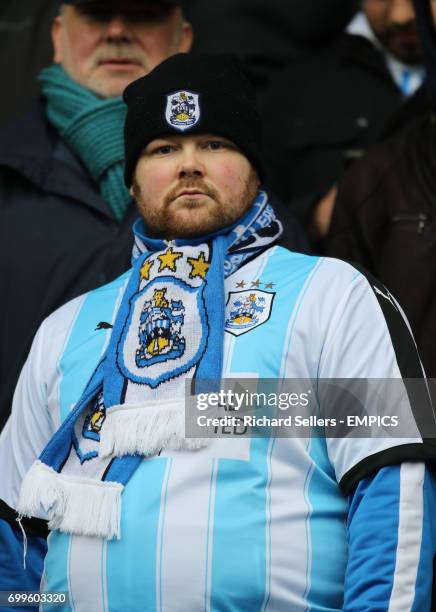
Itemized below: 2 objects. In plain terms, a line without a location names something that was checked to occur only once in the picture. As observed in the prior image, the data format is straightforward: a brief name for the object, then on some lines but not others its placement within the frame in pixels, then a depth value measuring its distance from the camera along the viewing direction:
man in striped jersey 5.50
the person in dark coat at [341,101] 9.56
